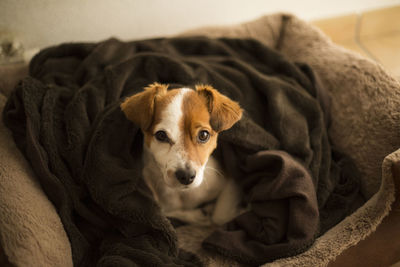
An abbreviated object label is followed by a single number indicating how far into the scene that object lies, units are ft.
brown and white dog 2.31
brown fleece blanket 2.48
